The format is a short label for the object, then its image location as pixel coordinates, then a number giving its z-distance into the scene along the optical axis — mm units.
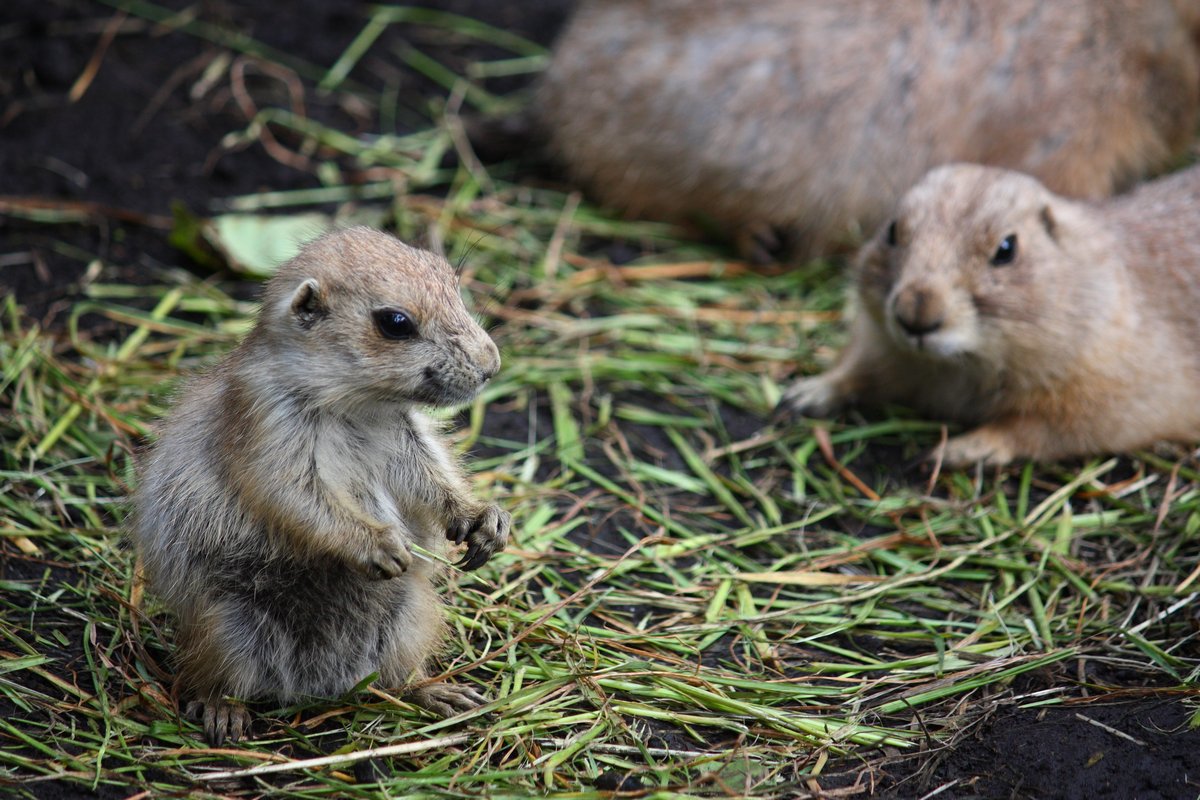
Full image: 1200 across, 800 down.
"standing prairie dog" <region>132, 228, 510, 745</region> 7418
